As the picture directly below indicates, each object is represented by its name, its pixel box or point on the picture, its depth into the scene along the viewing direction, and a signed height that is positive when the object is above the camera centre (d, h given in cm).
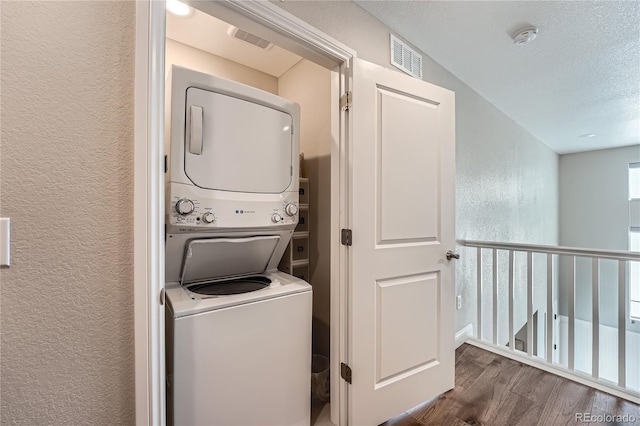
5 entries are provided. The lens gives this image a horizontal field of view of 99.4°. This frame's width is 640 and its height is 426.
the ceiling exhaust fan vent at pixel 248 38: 172 +116
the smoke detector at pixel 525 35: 176 +119
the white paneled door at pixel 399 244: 144 -17
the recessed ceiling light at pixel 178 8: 149 +116
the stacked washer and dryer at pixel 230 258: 111 -23
